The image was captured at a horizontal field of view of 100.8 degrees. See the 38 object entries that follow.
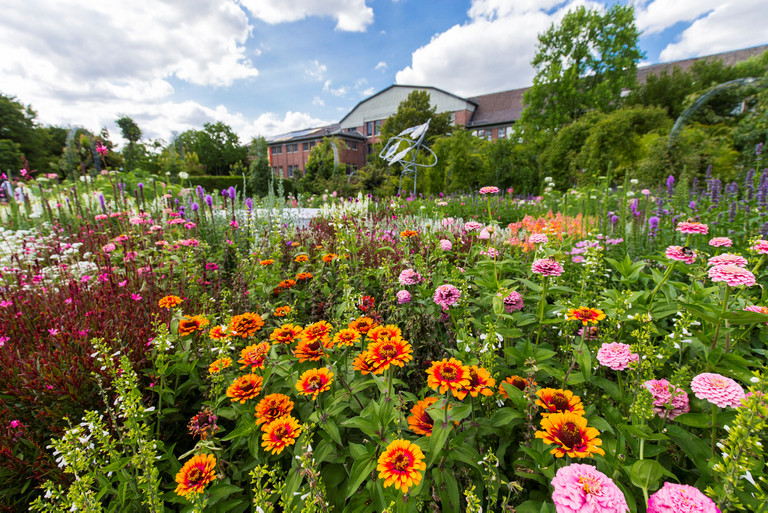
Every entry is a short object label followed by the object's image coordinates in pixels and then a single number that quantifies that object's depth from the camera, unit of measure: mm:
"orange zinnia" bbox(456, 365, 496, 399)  1021
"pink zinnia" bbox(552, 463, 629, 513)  729
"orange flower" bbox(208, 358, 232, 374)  1309
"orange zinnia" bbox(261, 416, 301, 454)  1071
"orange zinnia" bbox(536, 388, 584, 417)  1048
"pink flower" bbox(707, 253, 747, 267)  1359
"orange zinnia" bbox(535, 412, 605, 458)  869
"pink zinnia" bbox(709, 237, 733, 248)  1790
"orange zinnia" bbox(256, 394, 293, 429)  1172
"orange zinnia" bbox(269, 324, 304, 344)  1370
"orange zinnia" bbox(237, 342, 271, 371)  1360
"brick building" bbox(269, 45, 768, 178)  34625
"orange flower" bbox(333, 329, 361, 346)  1325
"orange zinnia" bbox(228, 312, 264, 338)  1497
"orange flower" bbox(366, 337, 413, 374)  1104
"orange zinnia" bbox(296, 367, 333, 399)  1151
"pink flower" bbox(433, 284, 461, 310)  1650
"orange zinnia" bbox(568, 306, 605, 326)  1302
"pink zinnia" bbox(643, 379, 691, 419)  1070
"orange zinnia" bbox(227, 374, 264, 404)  1221
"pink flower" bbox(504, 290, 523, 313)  1728
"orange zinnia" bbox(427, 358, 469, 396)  1005
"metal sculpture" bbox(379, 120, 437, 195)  9598
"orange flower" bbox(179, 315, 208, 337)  1589
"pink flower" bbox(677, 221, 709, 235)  1811
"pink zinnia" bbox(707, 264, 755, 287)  1167
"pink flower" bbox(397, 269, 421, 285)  1995
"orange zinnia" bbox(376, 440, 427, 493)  869
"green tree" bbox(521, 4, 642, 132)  22734
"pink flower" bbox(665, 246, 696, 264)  1515
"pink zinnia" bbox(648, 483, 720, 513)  763
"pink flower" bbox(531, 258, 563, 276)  1510
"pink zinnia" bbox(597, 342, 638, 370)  1146
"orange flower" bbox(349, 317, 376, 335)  1420
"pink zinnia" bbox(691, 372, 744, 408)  928
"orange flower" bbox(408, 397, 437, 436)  1149
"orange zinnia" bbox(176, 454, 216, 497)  967
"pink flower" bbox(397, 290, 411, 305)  1912
